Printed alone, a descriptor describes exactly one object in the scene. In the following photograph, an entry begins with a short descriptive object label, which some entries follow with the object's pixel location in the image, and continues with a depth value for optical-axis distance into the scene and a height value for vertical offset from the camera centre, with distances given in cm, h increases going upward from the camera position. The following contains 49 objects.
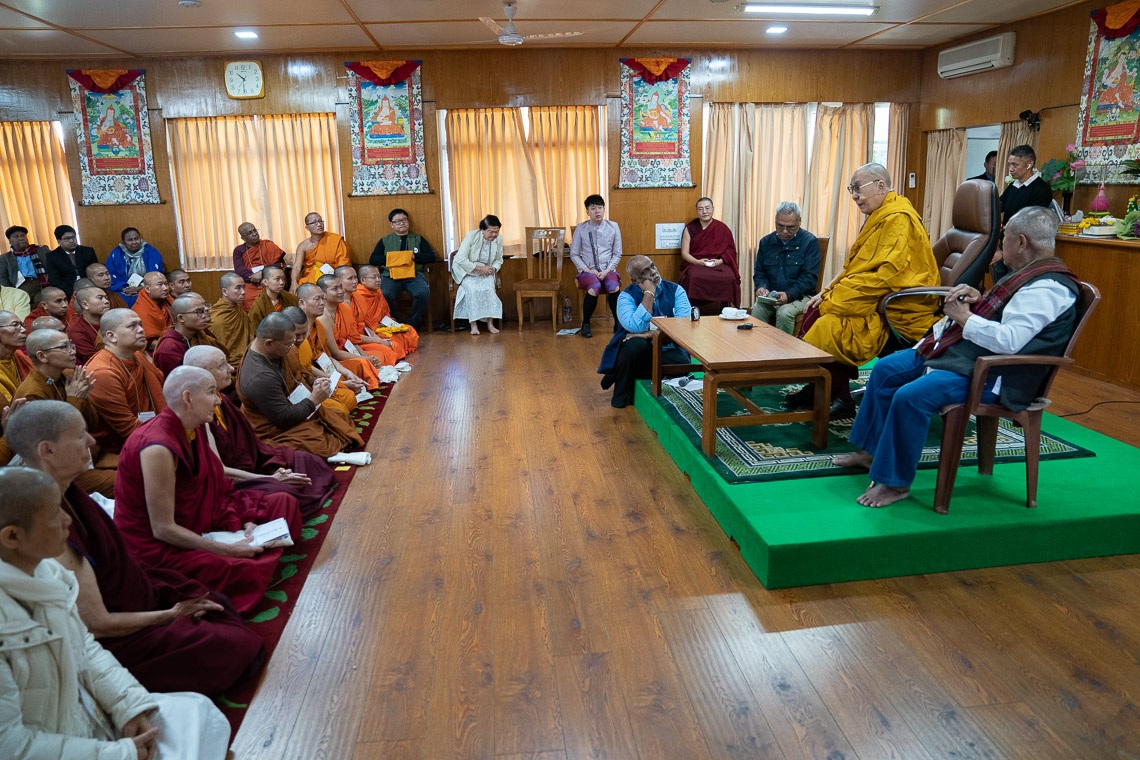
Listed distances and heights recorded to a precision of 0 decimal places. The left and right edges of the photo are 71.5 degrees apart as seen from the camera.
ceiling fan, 550 +123
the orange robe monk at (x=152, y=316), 530 -67
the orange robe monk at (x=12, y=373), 344 -70
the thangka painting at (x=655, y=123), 759 +78
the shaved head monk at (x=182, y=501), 246 -90
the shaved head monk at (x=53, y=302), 450 -48
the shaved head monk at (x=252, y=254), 742 -38
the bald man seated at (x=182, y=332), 386 -59
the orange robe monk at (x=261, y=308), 507 -61
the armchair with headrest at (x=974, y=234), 409 -19
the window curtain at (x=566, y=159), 771 +46
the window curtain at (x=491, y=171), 768 +35
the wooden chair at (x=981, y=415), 277 -79
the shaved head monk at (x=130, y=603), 191 -100
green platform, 271 -112
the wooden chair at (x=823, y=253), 558 -46
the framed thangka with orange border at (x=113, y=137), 748 +74
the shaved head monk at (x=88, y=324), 452 -61
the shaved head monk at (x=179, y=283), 586 -50
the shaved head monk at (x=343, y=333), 536 -87
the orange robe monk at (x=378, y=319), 645 -87
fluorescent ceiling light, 585 +140
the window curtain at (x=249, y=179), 770 +33
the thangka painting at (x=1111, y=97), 522 +66
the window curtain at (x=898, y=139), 791 +60
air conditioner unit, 642 +118
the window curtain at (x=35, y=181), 766 +35
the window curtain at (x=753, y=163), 778 +39
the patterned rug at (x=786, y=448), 331 -110
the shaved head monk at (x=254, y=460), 296 -104
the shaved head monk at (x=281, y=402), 374 -91
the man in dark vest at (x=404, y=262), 745 -49
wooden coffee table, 350 -74
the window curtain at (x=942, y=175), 737 +23
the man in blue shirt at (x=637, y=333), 482 -77
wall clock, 745 +123
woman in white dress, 750 -62
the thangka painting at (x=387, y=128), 747 +77
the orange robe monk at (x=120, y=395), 332 -76
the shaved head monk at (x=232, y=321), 483 -65
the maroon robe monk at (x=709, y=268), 702 -56
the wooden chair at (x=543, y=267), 746 -58
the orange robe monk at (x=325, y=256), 746 -42
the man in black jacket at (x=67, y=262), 718 -40
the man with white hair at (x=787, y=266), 585 -47
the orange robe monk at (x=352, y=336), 581 -91
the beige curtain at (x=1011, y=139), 625 +46
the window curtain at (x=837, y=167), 788 +34
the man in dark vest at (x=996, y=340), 274 -49
